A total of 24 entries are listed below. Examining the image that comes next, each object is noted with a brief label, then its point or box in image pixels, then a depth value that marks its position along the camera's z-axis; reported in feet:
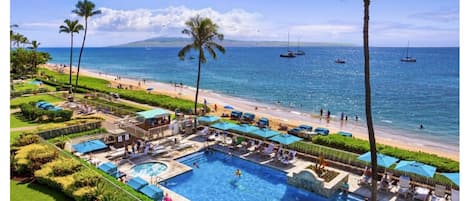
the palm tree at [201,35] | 86.94
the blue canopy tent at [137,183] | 50.14
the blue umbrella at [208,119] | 85.25
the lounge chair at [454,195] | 47.94
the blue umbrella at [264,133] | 72.33
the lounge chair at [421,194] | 51.42
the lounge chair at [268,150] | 70.13
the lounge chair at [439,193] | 51.26
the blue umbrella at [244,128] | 75.25
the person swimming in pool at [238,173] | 61.64
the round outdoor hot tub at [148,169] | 60.28
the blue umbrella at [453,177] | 49.01
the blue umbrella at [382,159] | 55.79
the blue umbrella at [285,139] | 67.34
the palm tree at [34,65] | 198.18
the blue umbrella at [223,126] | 78.54
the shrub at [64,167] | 48.29
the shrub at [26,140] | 61.05
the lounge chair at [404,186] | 53.06
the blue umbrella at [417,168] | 51.49
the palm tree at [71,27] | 143.43
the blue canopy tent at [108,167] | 55.67
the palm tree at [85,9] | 137.59
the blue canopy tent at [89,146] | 63.26
